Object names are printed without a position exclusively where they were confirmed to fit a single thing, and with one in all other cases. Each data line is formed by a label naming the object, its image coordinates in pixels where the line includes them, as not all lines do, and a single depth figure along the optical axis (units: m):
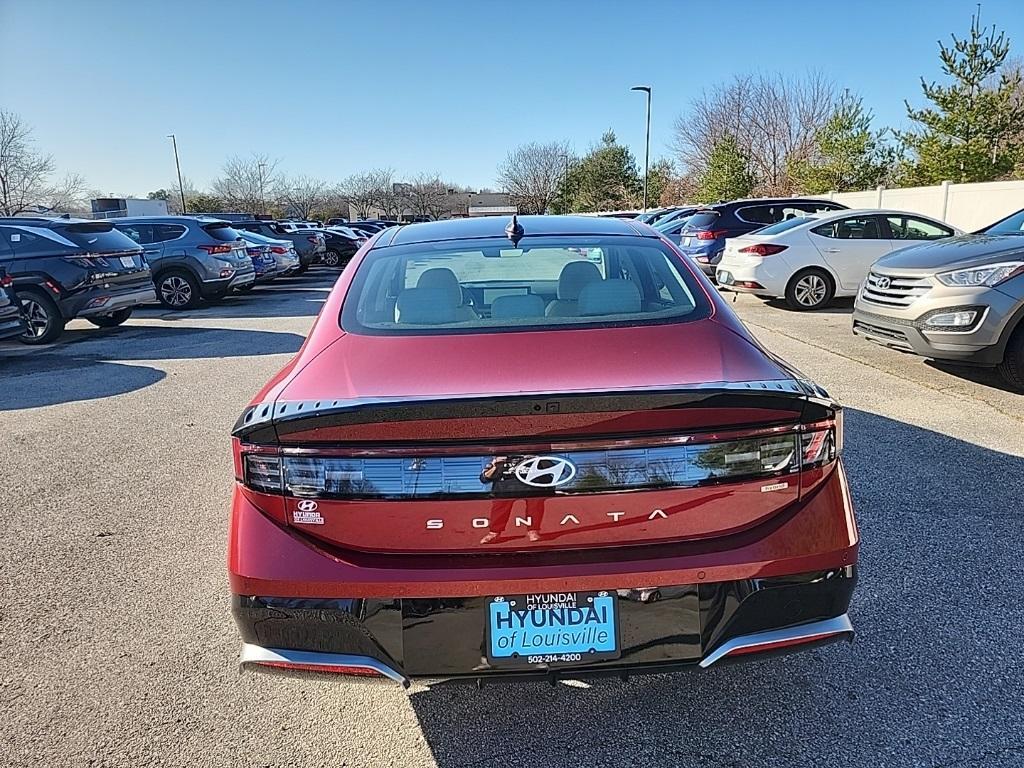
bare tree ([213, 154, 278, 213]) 60.79
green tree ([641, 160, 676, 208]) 48.34
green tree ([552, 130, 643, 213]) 55.56
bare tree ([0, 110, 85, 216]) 34.22
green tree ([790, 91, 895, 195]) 28.61
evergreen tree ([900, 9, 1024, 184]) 22.08
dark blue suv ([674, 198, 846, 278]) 14.21
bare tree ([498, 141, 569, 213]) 59.84
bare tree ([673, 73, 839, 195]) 39.56
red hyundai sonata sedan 1.94
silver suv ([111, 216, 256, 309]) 13.36
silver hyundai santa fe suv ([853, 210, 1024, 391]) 5.74
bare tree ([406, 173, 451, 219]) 67.56
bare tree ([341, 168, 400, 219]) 68.38
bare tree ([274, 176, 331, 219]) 62.94
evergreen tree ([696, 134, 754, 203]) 34.37
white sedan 11.21
